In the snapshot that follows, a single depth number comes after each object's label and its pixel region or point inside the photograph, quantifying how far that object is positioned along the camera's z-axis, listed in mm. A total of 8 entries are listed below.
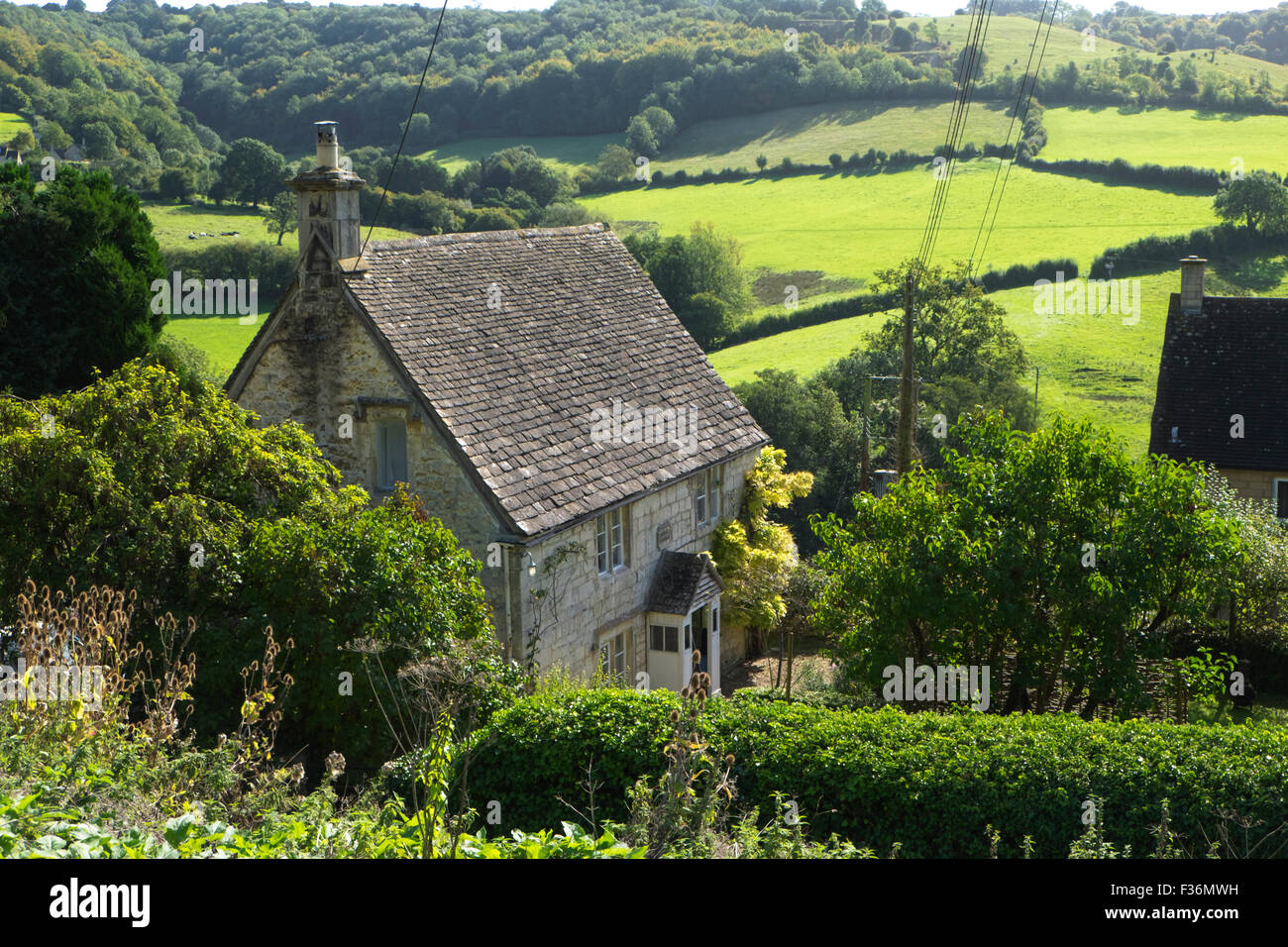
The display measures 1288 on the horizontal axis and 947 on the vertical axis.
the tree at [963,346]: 48125
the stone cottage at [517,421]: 20125
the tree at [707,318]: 63969
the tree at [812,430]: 43188
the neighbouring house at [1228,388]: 31125
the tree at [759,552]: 26078
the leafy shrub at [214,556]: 15195
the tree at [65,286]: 34500
